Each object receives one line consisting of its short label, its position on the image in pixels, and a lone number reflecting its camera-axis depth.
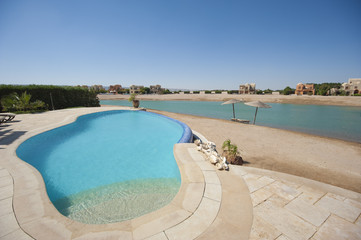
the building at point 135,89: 91.11
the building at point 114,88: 111.19
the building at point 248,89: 79.61
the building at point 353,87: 56.97
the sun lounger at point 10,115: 9.11
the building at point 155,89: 100.16
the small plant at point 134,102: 18.83
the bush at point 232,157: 5.17
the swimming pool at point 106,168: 3.72
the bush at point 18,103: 12.89
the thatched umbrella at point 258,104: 12.45
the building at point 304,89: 68.62
